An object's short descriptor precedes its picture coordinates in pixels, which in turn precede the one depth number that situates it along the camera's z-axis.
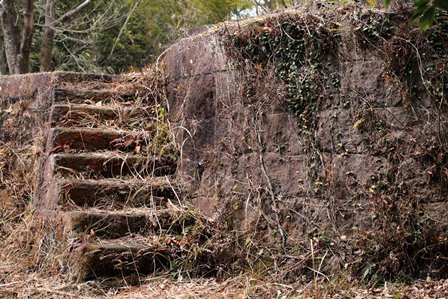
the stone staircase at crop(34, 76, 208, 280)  4.30
